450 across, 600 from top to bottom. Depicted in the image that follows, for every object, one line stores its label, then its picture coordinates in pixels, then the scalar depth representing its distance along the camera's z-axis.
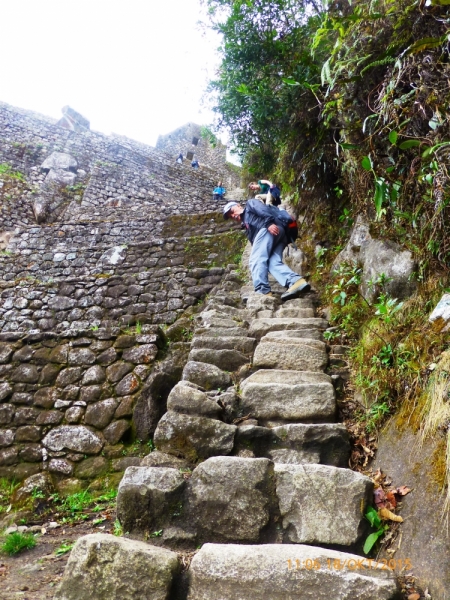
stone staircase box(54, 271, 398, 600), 1.32
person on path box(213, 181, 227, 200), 12.21
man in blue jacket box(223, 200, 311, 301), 4.16
